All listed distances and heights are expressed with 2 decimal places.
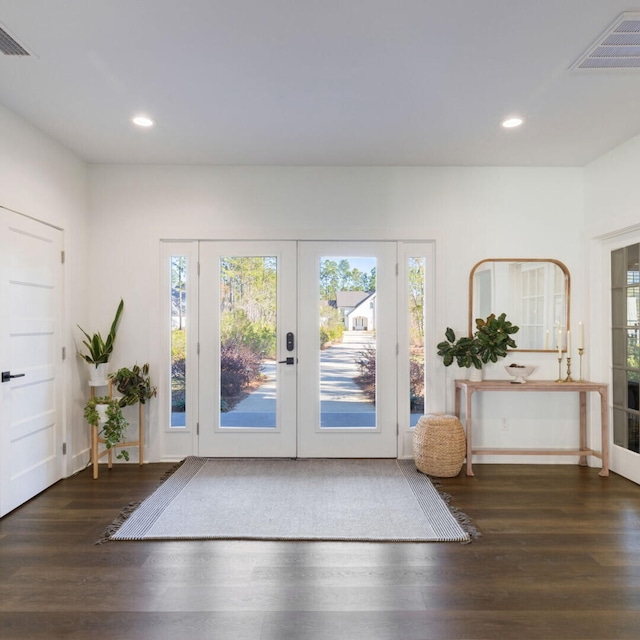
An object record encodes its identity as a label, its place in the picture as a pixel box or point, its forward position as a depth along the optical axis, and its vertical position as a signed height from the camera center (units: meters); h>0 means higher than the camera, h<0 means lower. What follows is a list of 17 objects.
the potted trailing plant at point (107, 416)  3.63 -0.74
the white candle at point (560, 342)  3.85 -0.15
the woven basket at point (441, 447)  3.62 -0.99
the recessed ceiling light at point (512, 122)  3.13 +1.44
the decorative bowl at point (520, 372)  3.80 -0.40
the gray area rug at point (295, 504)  2.66 -1.23
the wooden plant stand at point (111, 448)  3.62 -1.03
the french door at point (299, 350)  4.09 -0.23
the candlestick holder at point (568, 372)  3.85 -0.41
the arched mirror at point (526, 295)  4.05 +0.27
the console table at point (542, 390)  3.67 -0.59
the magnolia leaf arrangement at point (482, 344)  3.77 -0.17
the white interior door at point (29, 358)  2.98 -0.24
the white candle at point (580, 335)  3.82 -0.09
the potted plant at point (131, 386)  3.80 -0.52
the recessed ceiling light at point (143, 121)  3.13 +1.44
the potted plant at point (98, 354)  3.76 -0.25
